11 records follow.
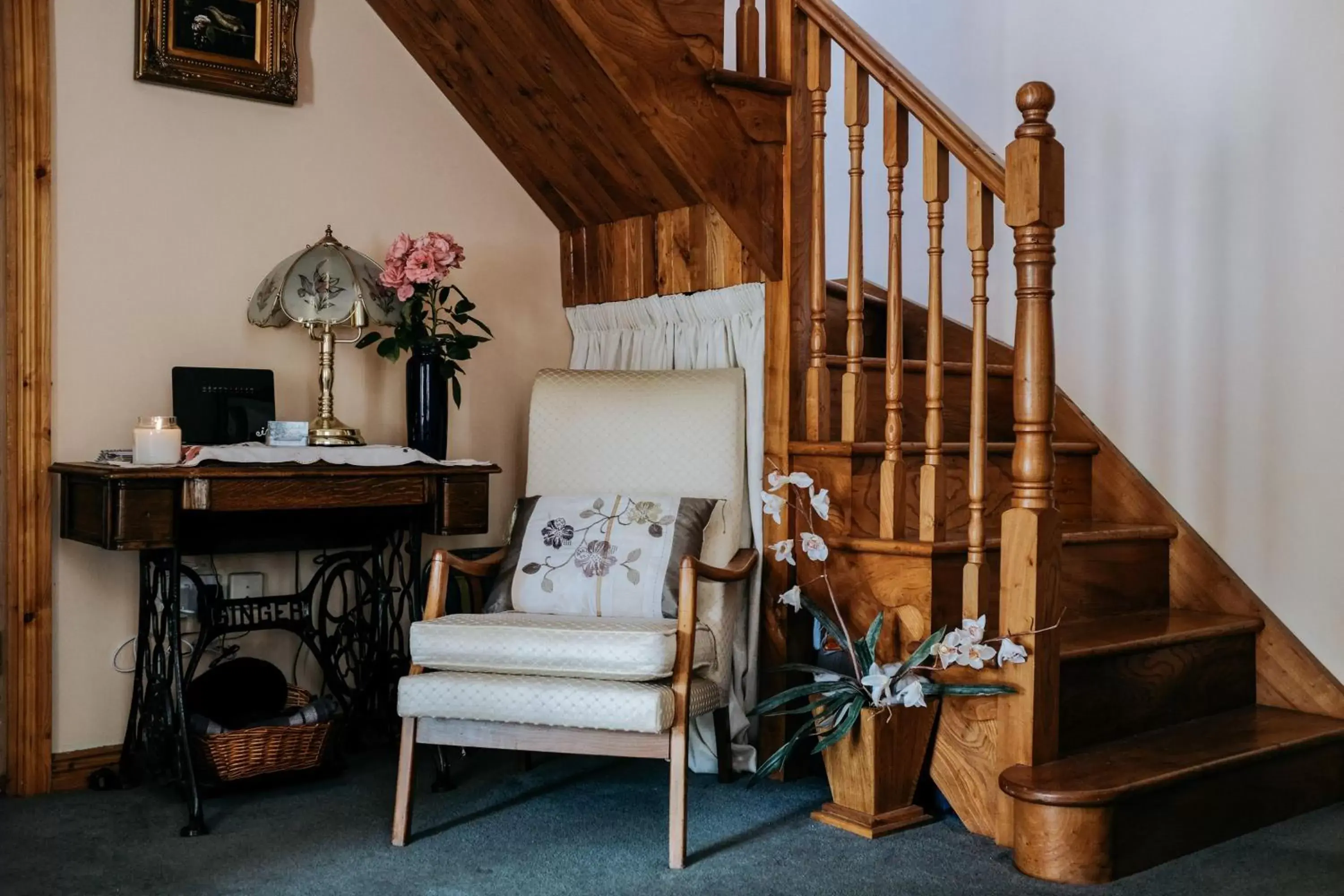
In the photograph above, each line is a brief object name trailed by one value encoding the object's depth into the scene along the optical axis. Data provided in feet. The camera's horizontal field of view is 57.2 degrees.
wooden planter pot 8.14
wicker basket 8.83
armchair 7.70
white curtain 9.75
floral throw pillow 8.95
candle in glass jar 8.43
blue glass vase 10.09
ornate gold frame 9.66
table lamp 9.73
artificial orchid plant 7.94
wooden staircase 7.82
